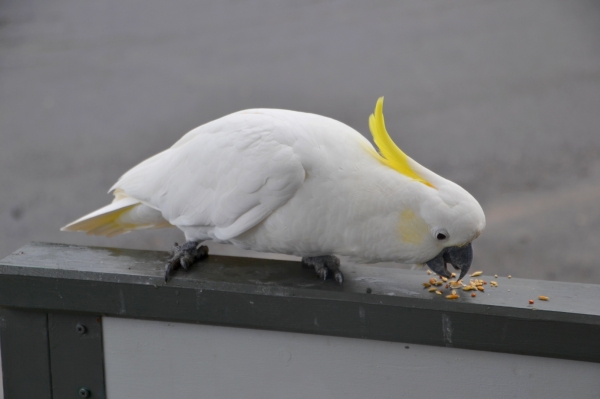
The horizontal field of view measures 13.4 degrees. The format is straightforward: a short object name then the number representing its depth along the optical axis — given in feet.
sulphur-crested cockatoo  7.60
